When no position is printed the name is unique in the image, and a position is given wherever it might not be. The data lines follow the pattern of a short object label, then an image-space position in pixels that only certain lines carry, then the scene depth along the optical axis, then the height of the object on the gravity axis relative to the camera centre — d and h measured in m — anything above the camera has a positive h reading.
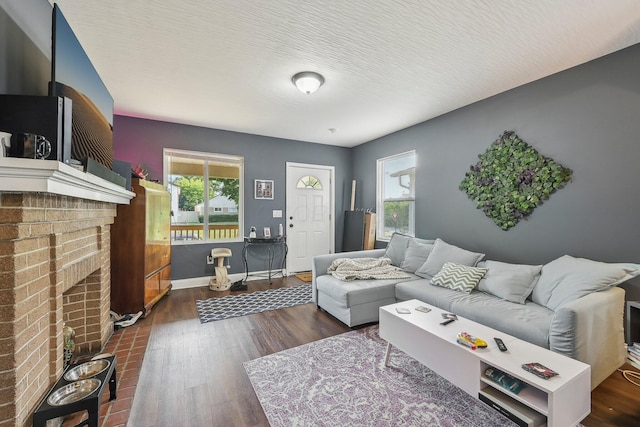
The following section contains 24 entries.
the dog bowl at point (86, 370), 1.55 -0.97
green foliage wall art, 2.60 +0.39
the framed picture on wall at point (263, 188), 4.61 +0.46
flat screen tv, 1.41 +0.78
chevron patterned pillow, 2.57 -0.63
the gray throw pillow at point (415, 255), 3.30 -0.52
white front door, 4.95 +0.03
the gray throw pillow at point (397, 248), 3.59 -0.47
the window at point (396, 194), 4.21 +0.35
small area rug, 3.08 -1.16
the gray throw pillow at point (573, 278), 1.89 -0.47
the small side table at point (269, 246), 4.37 -0.56
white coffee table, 1.23 -0.82
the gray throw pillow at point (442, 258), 2.88 -0.48
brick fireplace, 1.13 -0.29
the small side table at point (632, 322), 1.96 -0.80
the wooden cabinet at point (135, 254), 2.86 -0.45
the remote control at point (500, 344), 1.52 -0.76
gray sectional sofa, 1.71 -0.72
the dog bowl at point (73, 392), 1.37 -0.98
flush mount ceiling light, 2.54 +1.32
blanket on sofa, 3.03 -0.67
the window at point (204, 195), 4.11 +0.32
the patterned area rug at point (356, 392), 1.52 -1.18
